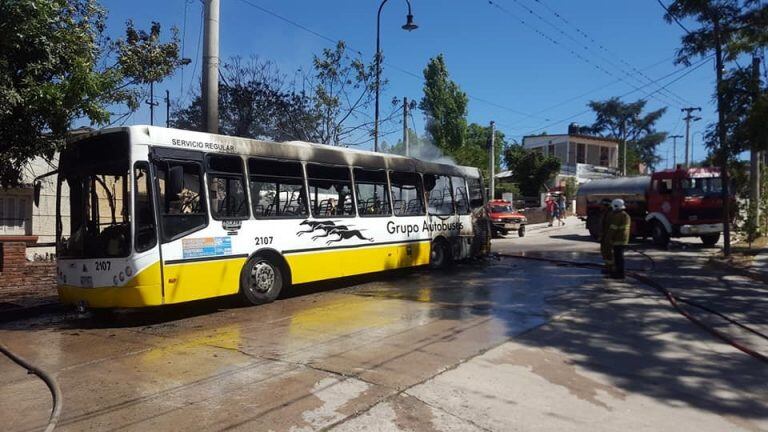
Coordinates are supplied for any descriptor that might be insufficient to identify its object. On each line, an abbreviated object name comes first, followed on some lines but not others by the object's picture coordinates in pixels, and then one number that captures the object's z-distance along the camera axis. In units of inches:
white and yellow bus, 312.0
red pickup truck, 1059.2
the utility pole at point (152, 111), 1028.7
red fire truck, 773.9
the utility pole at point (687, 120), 2227.7
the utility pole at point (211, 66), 462.6
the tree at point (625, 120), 2723.9
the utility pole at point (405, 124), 979.3
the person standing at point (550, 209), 1352.1
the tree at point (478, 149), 1626.5
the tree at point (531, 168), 1651.1
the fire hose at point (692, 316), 263.0
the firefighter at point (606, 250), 490.3
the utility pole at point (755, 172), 559.5
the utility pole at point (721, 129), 588.8
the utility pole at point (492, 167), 1379.1
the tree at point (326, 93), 823.1
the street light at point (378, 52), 816.1
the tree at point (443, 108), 1642.5
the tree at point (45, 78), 290.2
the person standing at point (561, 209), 1375.5
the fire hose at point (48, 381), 175.5
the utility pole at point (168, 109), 914.7
